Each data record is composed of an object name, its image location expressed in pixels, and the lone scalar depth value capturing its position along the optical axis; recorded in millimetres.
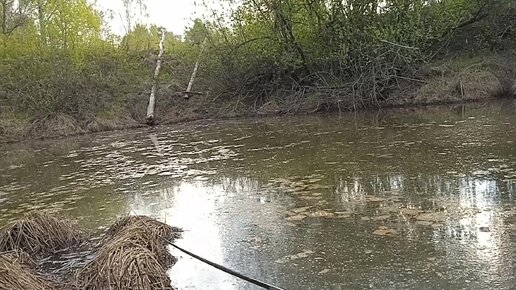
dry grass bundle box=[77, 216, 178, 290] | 3865
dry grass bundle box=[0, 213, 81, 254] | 5074
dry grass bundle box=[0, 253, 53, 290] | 3643
